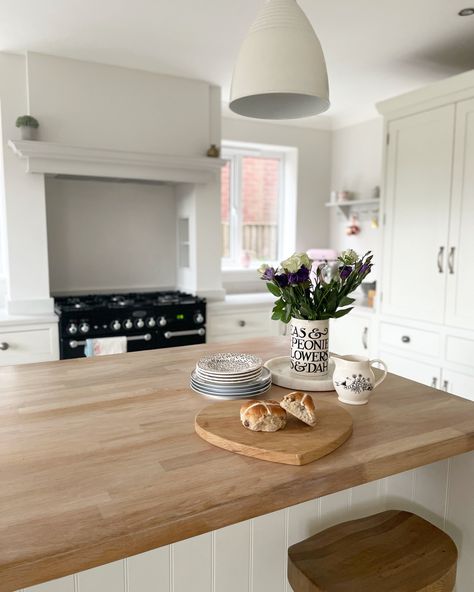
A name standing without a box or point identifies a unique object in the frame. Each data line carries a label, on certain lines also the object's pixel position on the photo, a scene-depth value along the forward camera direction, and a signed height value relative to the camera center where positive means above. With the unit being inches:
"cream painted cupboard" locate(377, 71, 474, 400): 109.7 +1.1
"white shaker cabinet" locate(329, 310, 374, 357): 139.9 -28.1
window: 176.9 +12.9
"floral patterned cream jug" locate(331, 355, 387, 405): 51.6 -14.9
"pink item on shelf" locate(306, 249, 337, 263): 163.5 -4.8
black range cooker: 119.4 -20.7
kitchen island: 31.2 -18.1
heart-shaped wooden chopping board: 39.8 -17.1
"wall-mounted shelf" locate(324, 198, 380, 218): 159.5 +12.5
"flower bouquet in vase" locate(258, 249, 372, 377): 56.1 -6.5
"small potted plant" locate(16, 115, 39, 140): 118.3 +27.9
